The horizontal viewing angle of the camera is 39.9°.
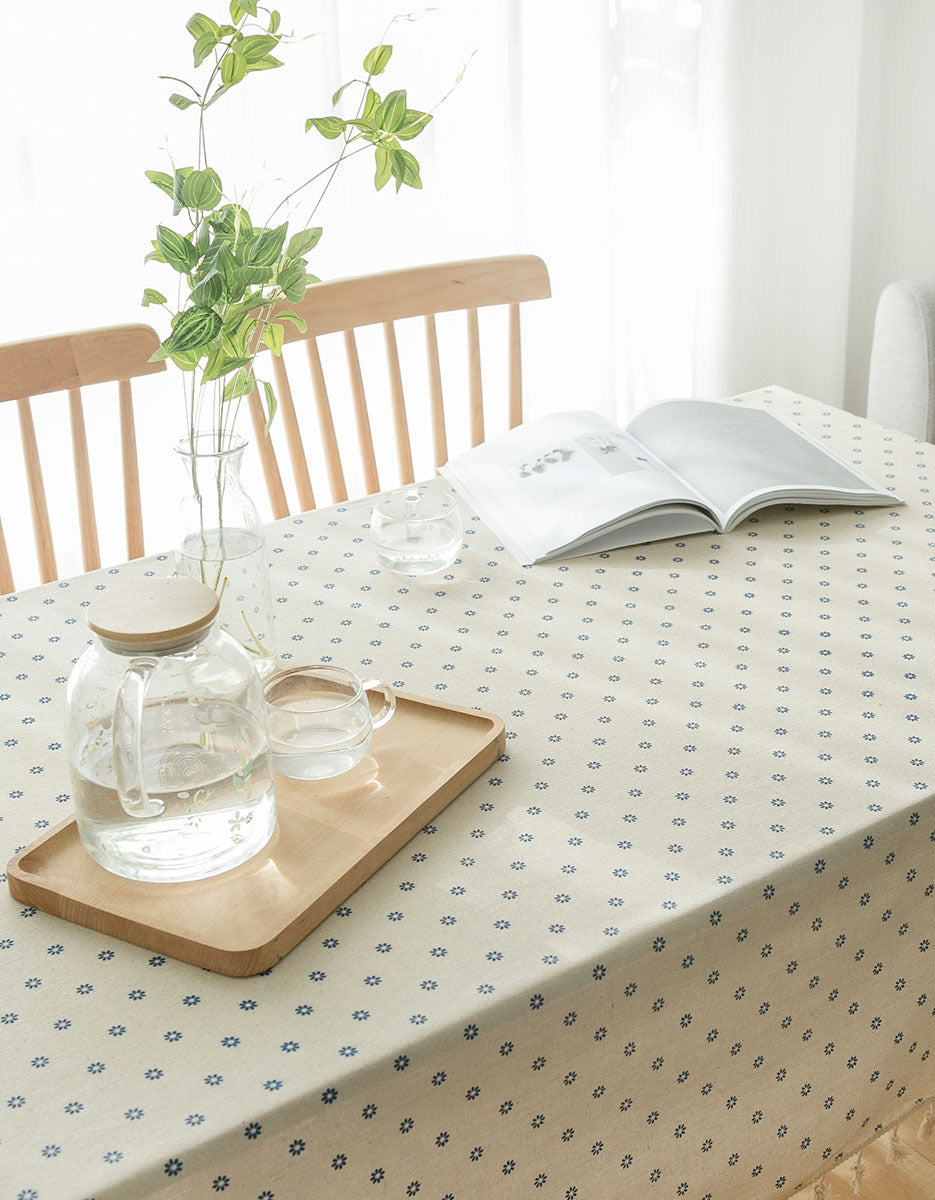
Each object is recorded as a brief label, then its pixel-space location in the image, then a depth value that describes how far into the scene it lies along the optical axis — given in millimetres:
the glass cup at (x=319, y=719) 898
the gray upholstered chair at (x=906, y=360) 2201
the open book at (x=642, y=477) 1280
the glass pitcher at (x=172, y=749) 748
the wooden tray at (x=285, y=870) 748
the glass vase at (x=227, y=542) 915
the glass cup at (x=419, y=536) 1229
